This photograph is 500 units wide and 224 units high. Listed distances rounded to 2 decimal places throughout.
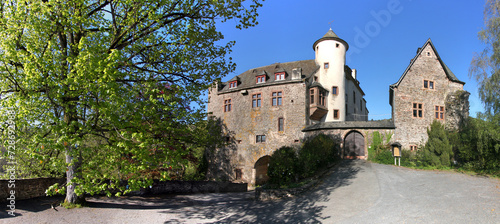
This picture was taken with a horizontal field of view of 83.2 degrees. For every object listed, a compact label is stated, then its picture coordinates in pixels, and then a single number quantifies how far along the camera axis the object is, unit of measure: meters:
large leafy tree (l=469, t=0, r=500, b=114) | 17.97
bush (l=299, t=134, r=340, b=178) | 17.25
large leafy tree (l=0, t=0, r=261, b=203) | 7.64
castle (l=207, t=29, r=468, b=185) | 23.75
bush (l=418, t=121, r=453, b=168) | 19.94
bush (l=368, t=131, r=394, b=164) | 22.06
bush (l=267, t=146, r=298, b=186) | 16.52
